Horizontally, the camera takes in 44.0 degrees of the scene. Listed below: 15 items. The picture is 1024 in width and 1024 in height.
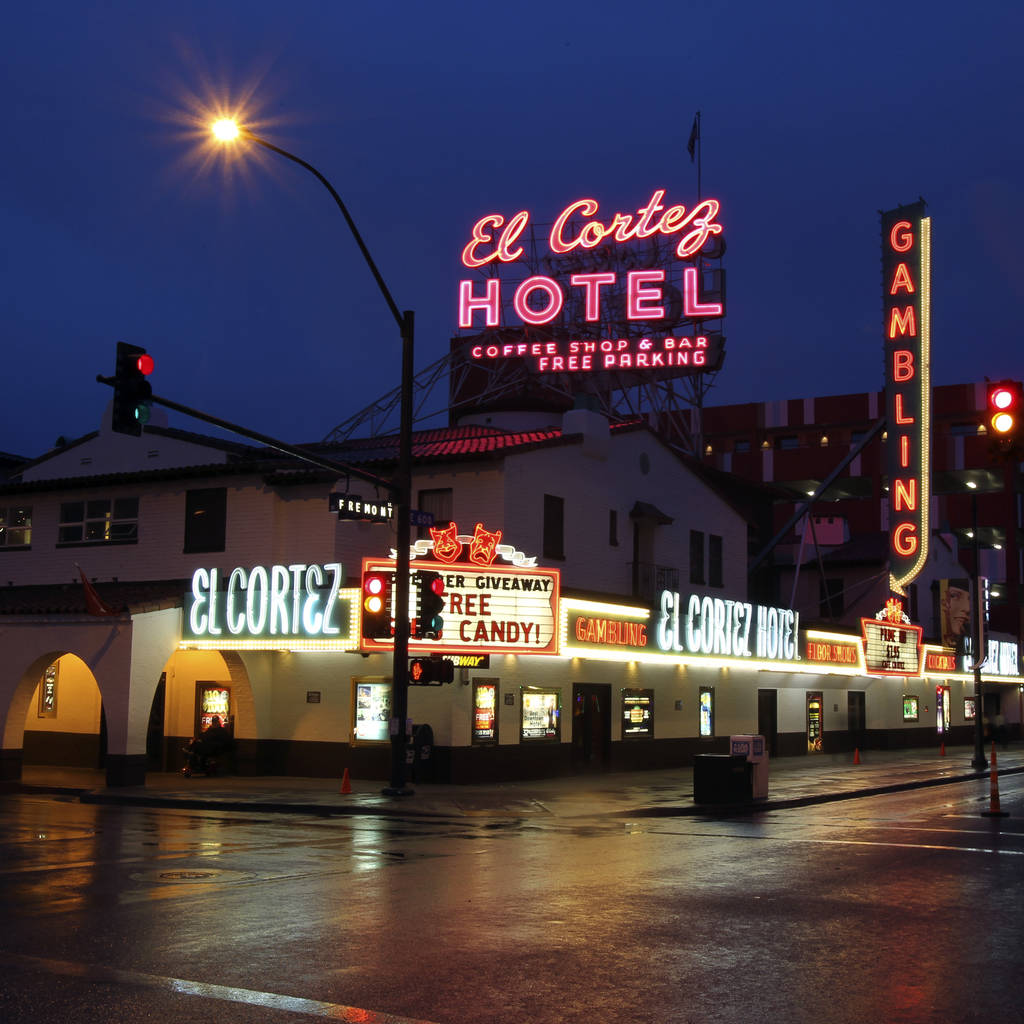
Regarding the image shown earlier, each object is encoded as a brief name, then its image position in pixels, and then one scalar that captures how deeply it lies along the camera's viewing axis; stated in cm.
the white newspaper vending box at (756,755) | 2517
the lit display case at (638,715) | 3456
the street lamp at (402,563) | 2473
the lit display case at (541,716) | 3075
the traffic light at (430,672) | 2447
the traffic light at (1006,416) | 1350
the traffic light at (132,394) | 1702
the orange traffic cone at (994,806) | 2230
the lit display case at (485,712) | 2930
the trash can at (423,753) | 2863
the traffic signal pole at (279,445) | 1939
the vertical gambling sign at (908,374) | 4597
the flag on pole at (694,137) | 5506
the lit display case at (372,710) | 2992
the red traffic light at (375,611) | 2467
